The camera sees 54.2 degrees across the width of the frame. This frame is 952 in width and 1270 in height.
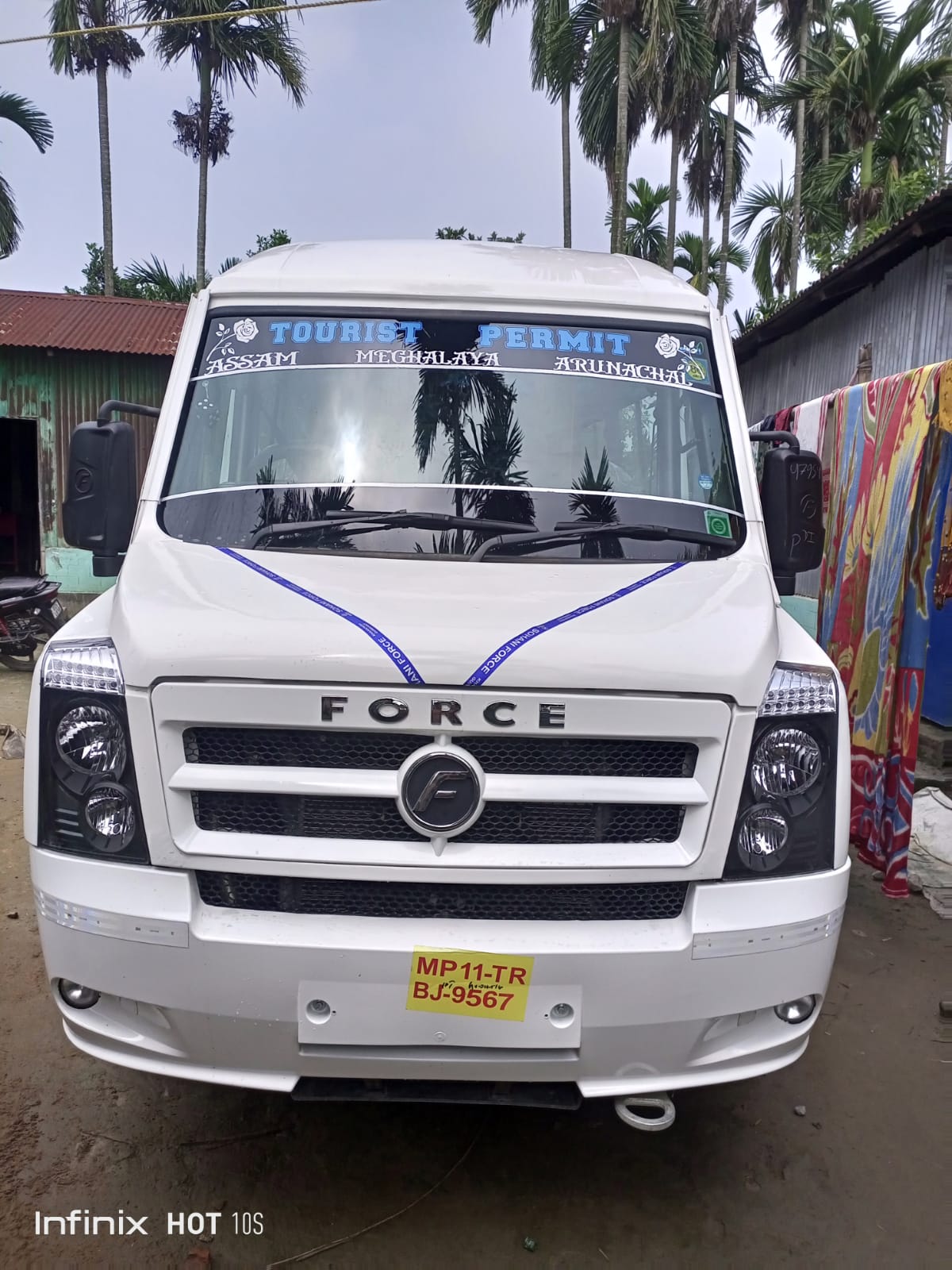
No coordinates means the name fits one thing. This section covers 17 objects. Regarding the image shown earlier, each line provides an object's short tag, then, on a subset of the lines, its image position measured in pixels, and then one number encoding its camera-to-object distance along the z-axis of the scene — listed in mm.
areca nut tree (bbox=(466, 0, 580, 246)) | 20938
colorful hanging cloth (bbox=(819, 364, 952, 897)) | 4387
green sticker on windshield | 2875
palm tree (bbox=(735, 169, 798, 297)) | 26516
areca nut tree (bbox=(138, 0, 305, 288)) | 21031
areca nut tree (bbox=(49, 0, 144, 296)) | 20625
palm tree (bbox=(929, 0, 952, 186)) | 18562
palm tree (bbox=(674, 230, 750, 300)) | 27692
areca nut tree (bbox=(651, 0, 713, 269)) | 19719
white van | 2080
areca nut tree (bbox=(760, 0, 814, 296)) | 25906
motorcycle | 9578
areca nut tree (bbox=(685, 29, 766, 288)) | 25062
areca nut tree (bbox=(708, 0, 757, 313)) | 23844
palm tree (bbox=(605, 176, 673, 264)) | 29969
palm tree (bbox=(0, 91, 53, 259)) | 19766
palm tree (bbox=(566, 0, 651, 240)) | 19688
